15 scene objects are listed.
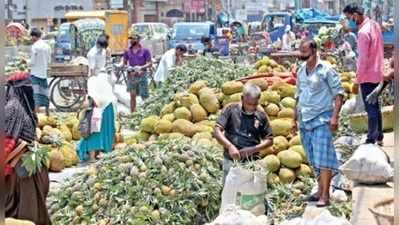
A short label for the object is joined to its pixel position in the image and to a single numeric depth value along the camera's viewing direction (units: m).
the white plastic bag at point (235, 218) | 4.87
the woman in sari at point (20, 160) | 5.52
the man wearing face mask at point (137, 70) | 13.12
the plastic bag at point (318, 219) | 4.39
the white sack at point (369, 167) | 6.18
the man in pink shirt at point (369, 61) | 7.48
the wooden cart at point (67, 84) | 15.22
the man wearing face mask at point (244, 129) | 6.25
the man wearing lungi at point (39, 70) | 12.18
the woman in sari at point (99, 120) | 9.33
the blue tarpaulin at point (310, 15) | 34.03
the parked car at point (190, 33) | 29.14
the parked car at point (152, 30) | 31.94
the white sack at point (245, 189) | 5.95
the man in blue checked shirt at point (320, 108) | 6.20
